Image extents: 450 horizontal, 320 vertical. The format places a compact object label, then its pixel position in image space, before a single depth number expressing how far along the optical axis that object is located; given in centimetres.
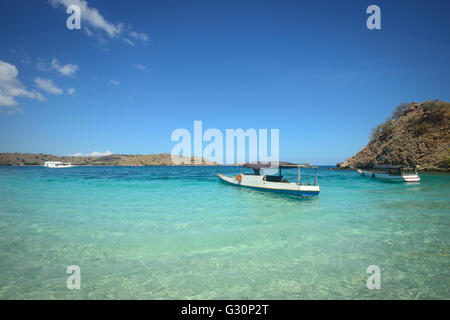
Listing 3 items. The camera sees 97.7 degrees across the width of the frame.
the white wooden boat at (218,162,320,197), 2133
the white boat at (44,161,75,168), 12407
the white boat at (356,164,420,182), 3925
